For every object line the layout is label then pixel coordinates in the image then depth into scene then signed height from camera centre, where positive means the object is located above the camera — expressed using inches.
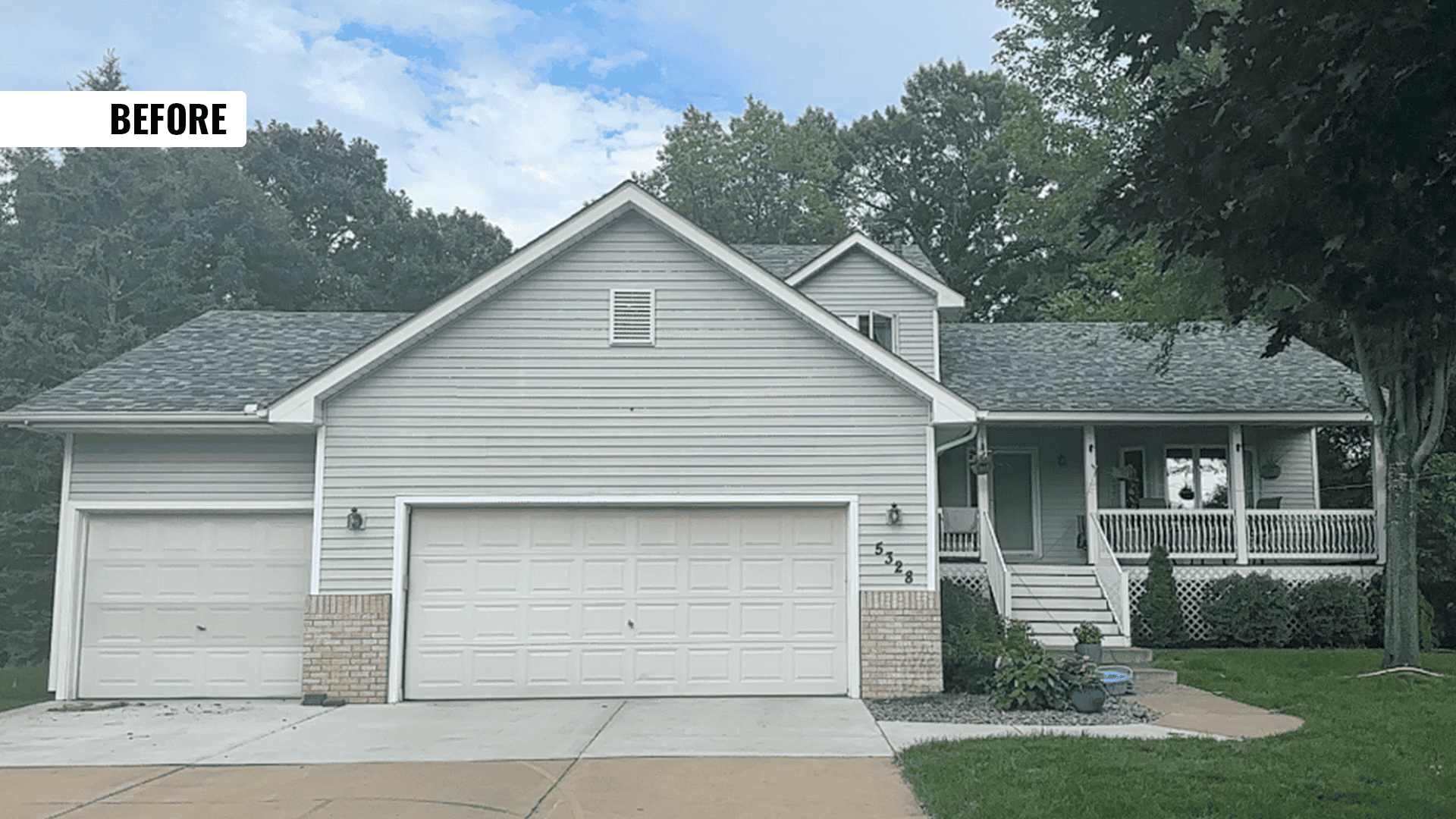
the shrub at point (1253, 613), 645.9 -40.1
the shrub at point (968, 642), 488.4 -44.6
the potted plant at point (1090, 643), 544.1 -48.7
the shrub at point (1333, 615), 649.0 -41.0
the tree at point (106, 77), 1636.3 +657.5
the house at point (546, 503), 480.4 +14.6
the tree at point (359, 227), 1665.8 +484.4
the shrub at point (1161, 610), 649.0 -39.0
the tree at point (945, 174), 1504.7 +512.4
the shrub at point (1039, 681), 433.7 -53.5
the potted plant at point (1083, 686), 426.3 -54.6
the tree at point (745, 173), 1524.4 +499.2
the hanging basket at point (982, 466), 631.8 +41.7
